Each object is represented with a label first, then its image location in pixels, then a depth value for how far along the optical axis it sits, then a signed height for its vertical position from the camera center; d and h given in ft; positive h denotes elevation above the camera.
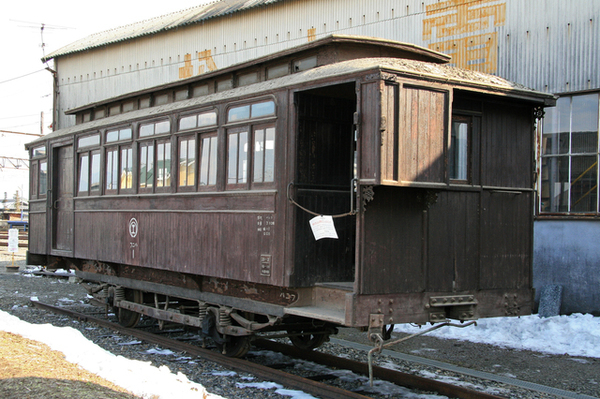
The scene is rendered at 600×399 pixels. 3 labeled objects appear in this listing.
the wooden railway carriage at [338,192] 19.08 +0.30
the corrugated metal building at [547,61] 35.12 +8.60
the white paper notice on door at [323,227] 20.39 -0.90
